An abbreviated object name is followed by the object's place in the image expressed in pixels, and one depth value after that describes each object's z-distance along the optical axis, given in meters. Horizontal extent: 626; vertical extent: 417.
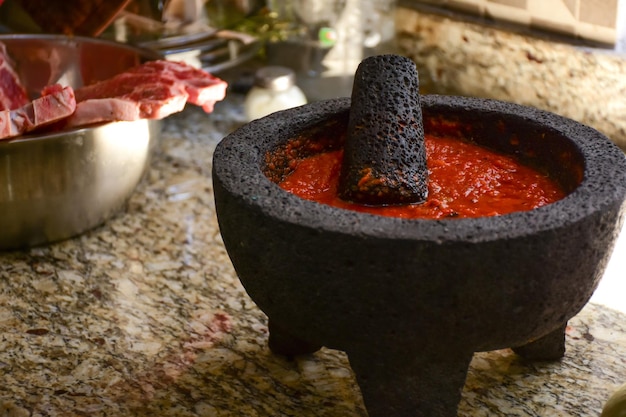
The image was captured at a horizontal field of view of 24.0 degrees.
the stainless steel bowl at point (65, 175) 0.91
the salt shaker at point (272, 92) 1.12
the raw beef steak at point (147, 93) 0.92
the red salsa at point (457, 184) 0.77
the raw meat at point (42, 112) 0.90
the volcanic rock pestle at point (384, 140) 0.78
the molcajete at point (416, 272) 0.70
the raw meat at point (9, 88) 0.98
